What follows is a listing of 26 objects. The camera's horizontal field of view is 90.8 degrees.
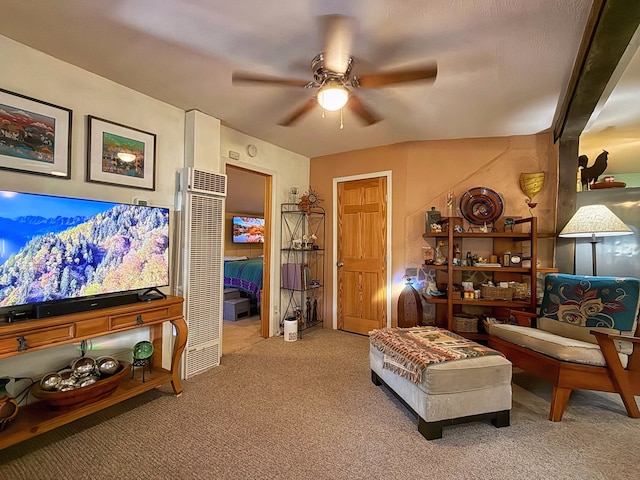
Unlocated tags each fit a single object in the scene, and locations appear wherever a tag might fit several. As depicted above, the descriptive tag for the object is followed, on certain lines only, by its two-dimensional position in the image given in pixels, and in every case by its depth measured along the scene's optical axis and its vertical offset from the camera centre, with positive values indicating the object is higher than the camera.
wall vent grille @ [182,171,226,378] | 2.85 -0.33
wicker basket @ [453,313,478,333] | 3.38 -0.85
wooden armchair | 2.13 -0.71
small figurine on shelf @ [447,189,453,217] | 3.75 +0.50
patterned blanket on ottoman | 2.07 -0.74
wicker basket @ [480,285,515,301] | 3.29 -0.50
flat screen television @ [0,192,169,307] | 1.80 -0.04
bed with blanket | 5.18 -0.58
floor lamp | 2.82 +0.20
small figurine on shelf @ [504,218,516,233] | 3.42 +0.25
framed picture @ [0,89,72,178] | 1.97 +0.69
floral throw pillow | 2.41 -0.45
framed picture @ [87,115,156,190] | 2.38 +0.70
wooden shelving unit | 3.23 -0.26
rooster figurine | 3.52 +0.89
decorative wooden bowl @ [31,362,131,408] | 1.89 -0.95
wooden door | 4.14 -0.14
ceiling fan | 1.86 +1.20
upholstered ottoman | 1.97 -0.89
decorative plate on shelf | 3.57 +0.46
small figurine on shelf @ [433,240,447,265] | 3.59 -0.12
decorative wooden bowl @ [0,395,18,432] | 1.69 -0.92
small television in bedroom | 7.90 +0.35
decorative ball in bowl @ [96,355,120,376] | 2.20 -0.87
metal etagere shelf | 4.17 -0.30
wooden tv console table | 1.71 -0.59
